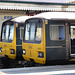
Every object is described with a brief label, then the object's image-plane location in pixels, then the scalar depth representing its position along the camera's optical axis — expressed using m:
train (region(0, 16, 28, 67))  16.33
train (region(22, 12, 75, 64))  13.40
